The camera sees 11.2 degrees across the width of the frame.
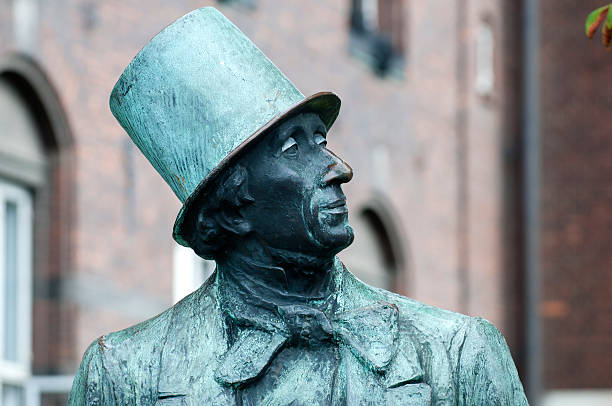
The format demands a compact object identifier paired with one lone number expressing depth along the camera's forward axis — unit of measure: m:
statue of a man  6.63
